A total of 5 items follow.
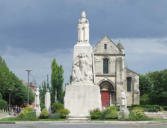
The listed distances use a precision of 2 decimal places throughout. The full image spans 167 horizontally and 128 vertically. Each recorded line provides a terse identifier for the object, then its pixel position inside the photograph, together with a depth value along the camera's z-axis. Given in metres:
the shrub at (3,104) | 59.12
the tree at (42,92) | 82.72
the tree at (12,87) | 68.62
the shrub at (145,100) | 68.93
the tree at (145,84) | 82.50
